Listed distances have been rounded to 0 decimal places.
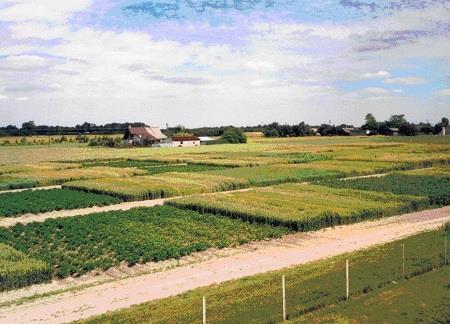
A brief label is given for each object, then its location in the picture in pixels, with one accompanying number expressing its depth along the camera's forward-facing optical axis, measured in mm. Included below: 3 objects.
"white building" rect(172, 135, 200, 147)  150000
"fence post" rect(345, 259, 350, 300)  18531
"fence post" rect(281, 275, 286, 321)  16639
